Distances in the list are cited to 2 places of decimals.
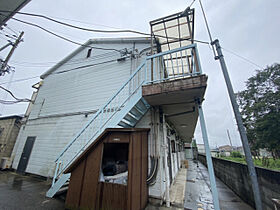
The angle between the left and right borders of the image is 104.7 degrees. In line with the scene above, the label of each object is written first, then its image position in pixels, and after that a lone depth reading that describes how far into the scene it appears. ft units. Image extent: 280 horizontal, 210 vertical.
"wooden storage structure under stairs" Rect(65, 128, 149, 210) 7.90
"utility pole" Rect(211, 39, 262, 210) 6.82
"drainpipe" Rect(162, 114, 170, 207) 9.90
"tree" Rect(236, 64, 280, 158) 32.81
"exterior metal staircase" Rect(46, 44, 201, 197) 9.84
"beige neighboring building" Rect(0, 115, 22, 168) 23.98
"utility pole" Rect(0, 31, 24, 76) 25.23
